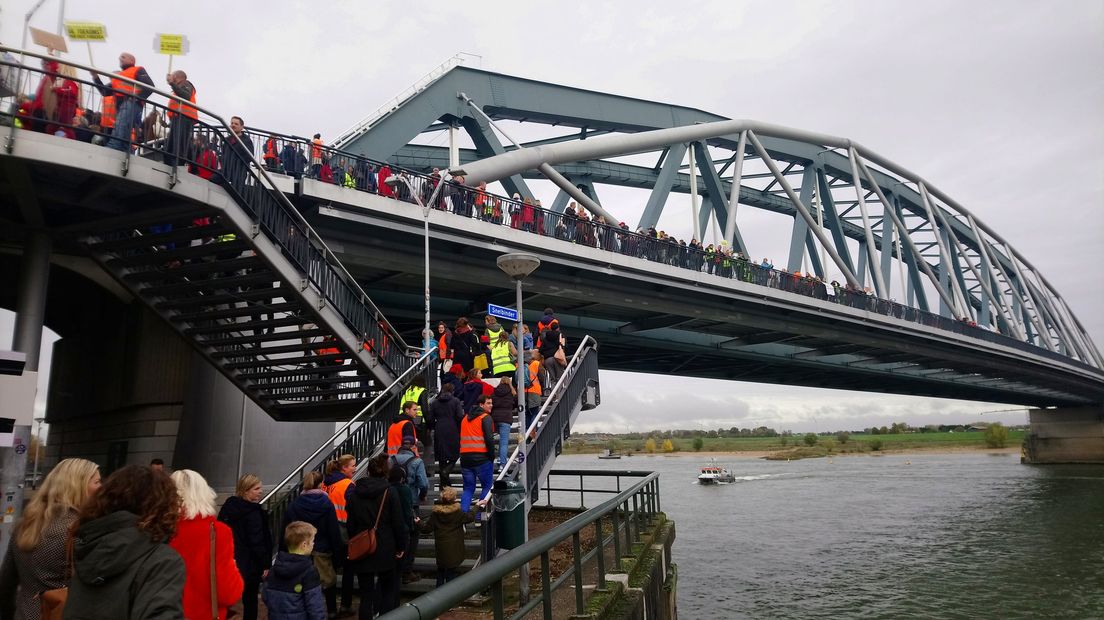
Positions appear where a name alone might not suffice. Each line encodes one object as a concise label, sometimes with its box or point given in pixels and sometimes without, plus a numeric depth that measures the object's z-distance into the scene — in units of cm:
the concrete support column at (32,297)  1044
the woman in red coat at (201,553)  352
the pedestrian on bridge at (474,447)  888
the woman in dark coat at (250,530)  603
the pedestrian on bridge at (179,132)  927
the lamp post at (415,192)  1560
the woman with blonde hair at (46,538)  357
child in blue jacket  513
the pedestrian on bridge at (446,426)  929
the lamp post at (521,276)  952
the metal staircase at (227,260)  912
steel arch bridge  2336
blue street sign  1067
